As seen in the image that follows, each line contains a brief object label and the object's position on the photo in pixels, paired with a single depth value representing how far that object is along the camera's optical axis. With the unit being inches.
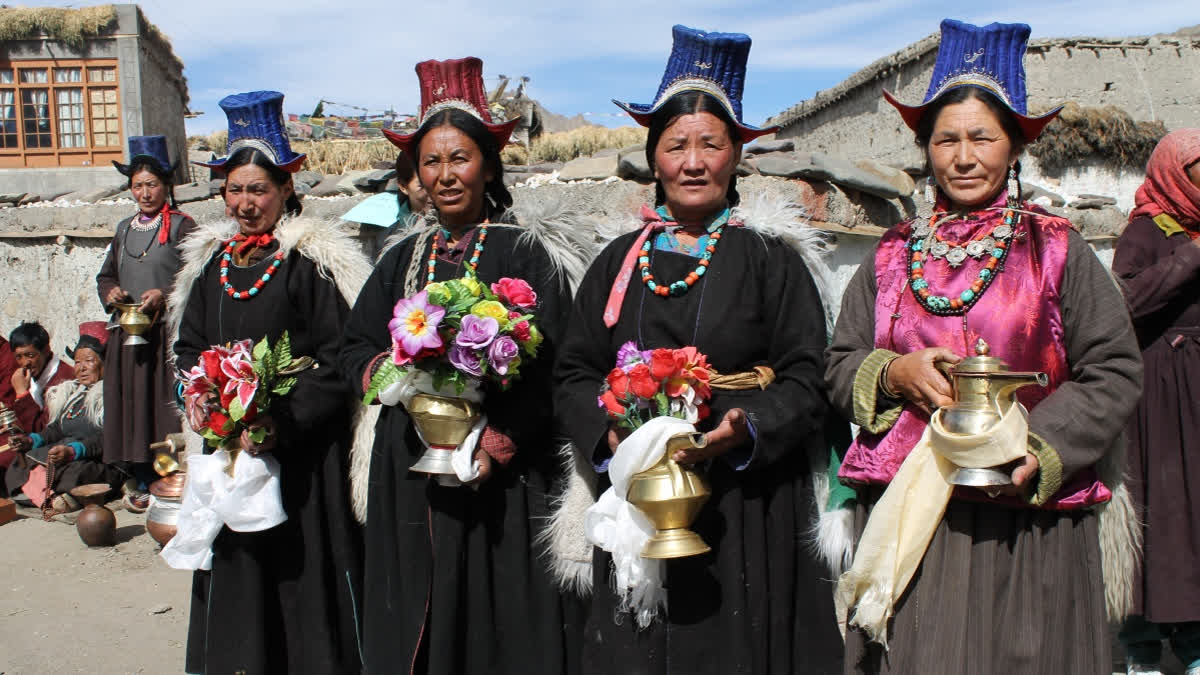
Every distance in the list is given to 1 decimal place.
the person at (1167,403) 139.9
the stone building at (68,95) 649.0
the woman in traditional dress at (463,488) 117.4
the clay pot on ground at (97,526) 248.5
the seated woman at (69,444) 290.5
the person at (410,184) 212.5
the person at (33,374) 317.1
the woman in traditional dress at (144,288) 260.8
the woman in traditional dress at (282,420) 136.1
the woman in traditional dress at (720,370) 100.9
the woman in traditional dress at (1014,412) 87.7
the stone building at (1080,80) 550.0
